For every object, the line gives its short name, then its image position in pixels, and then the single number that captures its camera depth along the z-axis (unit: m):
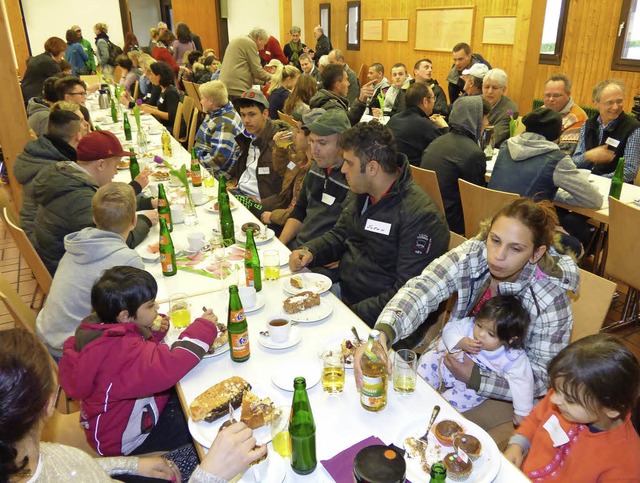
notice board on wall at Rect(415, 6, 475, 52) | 8.46
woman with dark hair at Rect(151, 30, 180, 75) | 8.29
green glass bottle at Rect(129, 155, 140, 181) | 4.02
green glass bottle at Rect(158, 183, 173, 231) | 2.77
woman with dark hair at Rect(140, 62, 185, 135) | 6.67
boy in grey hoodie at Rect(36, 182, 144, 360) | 2.09
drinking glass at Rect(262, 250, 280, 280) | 2.36
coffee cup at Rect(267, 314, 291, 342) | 1.81
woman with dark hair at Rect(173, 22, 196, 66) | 10.35
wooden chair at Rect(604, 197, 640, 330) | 2.83
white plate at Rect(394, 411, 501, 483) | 1.27
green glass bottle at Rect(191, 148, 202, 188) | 3.65
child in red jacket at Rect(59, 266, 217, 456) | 1.60
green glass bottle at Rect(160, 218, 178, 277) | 2.37
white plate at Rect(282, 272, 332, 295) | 2.20
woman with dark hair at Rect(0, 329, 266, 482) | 1.00
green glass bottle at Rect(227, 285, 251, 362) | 1.71
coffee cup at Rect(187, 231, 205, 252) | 2.62
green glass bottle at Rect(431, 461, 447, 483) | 1.09
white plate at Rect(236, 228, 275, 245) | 2.76
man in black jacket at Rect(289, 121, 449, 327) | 2.35
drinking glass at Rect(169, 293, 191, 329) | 1.95
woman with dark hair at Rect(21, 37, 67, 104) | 6.66
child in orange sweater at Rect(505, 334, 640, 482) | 1.34
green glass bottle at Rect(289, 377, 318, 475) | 1.29
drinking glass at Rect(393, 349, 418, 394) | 1.56
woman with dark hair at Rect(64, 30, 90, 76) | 9.93
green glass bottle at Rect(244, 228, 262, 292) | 2.25
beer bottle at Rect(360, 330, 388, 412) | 1.47
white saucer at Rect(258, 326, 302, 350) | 1.80
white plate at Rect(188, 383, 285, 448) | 1.39
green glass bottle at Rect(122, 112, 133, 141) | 5.25
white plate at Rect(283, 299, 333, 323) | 1.97
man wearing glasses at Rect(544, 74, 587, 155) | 4.90
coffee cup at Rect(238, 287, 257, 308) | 2.06
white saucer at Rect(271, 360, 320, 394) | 1.60
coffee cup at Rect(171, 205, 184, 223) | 3.01
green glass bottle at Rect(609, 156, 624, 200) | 3.33
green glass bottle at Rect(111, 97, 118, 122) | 6.21
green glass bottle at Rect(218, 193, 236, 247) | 2.84
